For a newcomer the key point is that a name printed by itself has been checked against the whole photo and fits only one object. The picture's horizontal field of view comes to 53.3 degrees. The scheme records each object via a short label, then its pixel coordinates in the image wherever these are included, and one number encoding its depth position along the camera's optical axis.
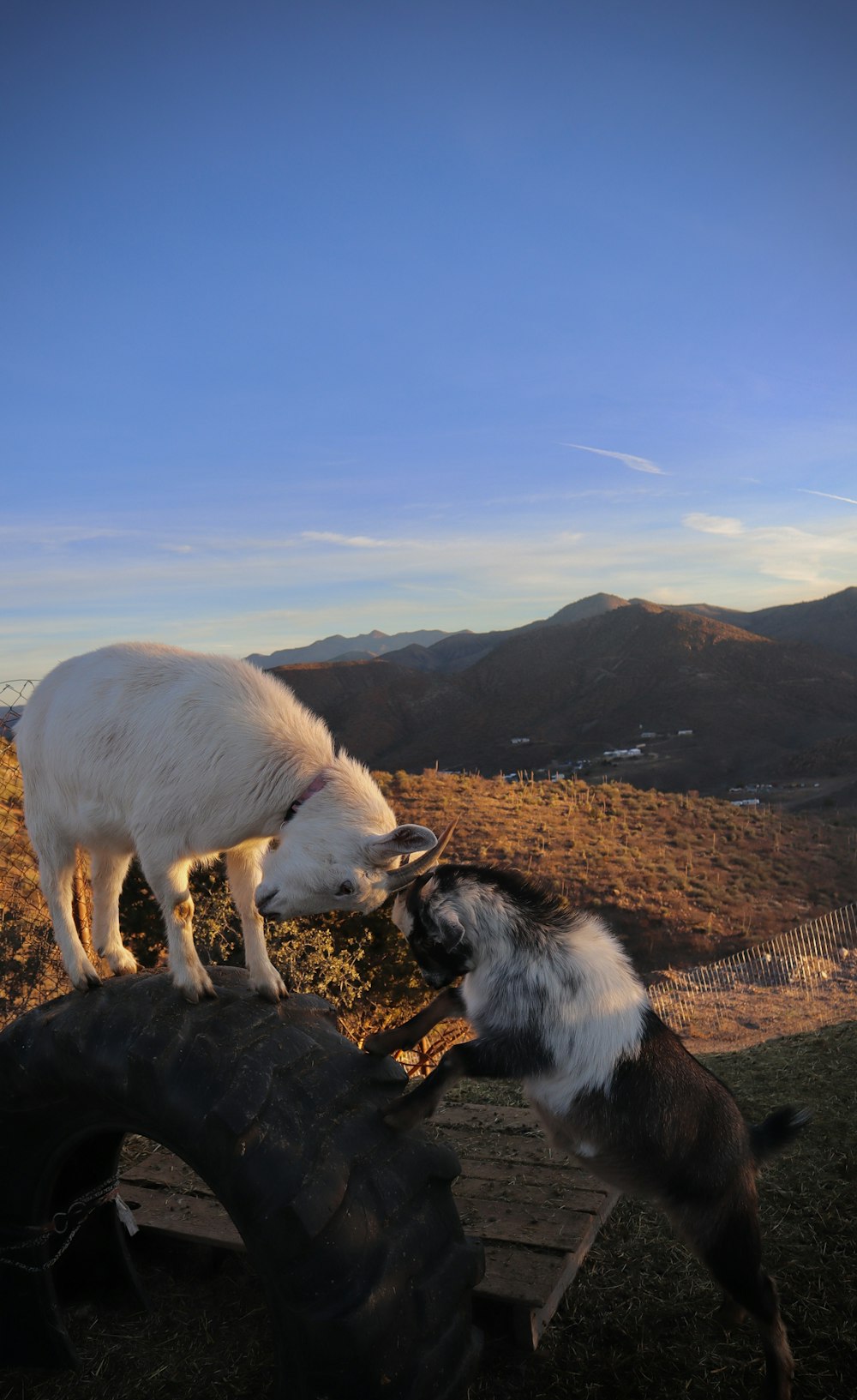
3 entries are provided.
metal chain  3.43
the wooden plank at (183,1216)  3.67
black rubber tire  2.49
